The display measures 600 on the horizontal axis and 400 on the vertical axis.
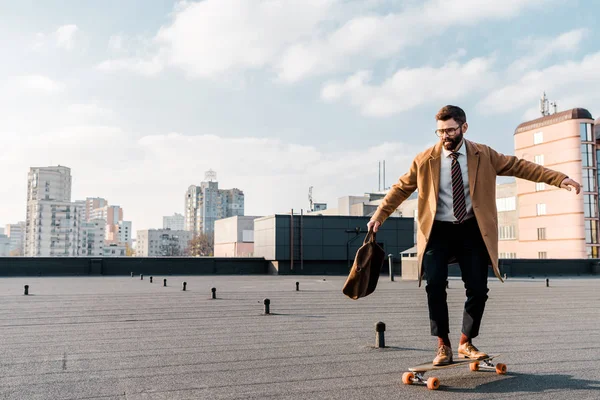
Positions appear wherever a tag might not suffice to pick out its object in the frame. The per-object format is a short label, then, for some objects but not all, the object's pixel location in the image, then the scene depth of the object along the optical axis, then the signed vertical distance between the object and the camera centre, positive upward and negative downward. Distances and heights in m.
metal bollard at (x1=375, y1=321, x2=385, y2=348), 5.87 -0.90
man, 4.69 +0.28
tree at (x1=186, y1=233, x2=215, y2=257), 139.62 +1.40
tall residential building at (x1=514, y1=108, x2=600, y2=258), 55.25 +5.45
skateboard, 4.04 -0.92
